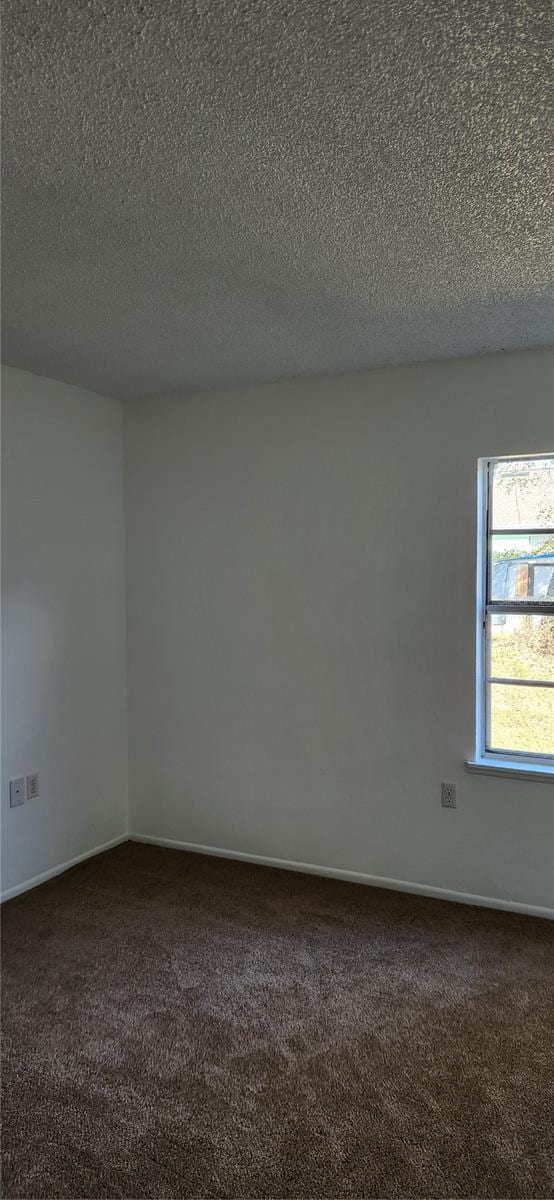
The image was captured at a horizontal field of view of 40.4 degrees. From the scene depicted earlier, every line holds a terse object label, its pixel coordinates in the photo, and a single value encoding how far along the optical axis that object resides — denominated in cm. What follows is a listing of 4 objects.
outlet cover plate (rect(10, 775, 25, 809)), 338
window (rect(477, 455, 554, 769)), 321
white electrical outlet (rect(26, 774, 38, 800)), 347
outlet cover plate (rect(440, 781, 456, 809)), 333
